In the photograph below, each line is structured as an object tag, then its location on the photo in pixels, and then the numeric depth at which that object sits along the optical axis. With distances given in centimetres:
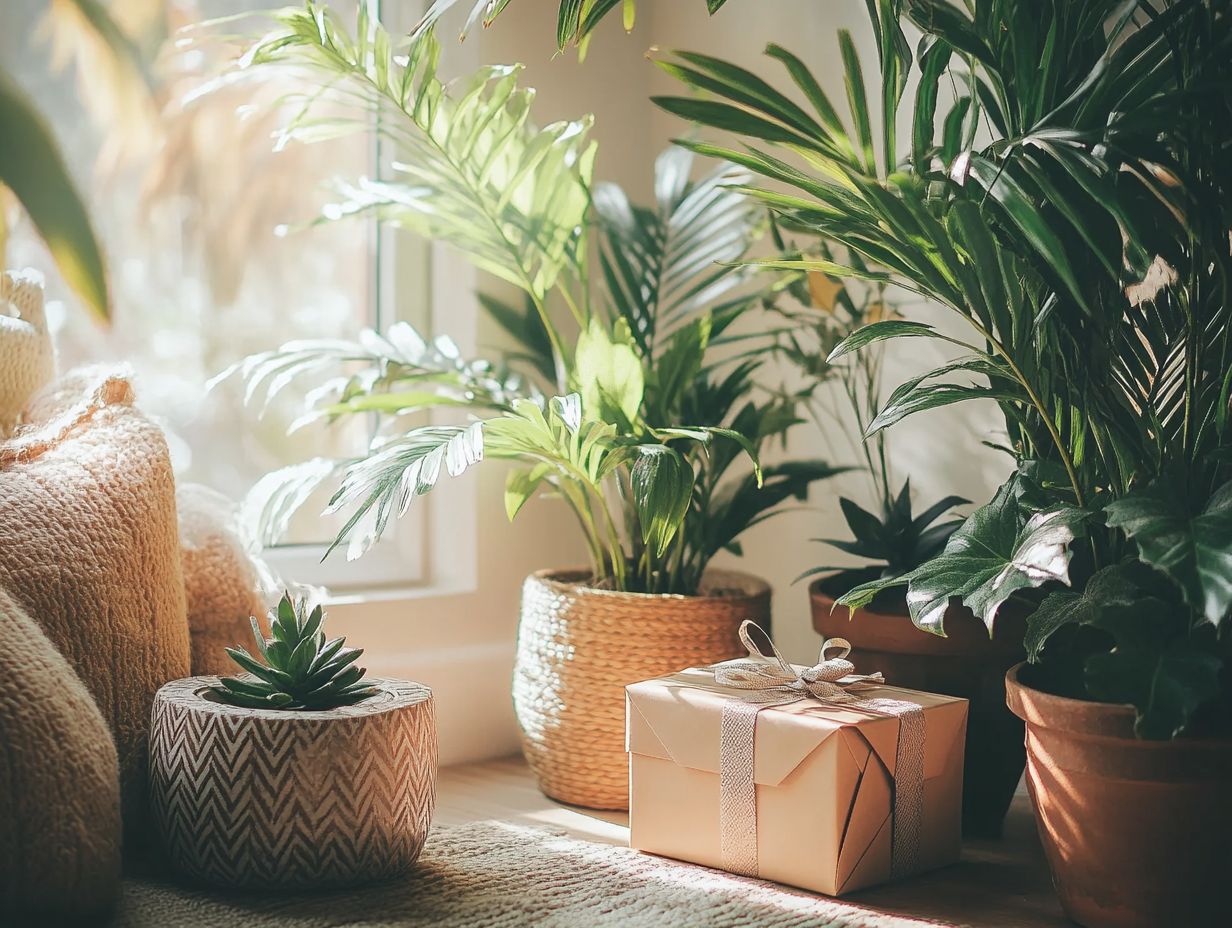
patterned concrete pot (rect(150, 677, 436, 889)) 130
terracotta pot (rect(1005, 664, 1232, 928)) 119
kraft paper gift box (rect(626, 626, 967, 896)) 136
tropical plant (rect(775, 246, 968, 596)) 165
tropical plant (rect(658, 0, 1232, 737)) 115
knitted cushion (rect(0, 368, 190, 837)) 138
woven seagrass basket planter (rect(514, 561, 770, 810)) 167
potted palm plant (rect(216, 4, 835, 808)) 159
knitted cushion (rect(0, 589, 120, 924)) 116
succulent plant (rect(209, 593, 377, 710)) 137
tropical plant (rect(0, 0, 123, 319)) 178
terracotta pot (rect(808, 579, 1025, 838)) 155
